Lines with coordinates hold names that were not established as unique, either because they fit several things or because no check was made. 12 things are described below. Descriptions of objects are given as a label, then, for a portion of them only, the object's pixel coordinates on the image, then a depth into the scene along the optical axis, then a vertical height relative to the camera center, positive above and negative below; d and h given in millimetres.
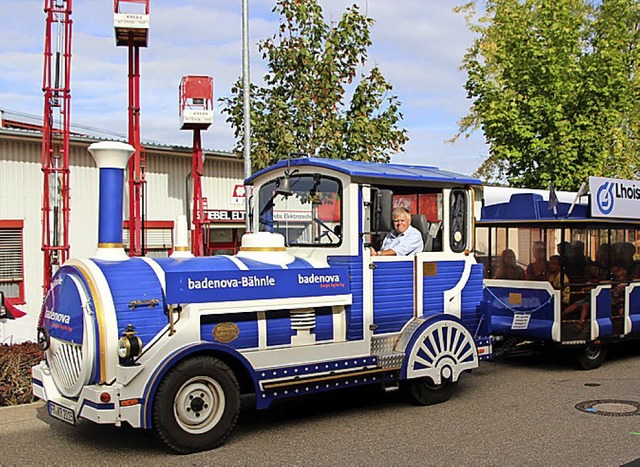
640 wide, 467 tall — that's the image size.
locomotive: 6211 -569
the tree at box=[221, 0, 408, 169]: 12461 +2452
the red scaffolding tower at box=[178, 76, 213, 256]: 15664 +2609
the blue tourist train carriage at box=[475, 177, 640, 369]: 10375 -360
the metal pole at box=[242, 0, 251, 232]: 12250 +2212
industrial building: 14547 +927
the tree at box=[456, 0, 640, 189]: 17422 +3339
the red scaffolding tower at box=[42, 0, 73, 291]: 14297 +1399
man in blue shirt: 8039 +76
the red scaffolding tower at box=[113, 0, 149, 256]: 15219 +3138
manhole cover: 7843 -1715
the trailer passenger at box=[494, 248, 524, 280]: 10887 -333
